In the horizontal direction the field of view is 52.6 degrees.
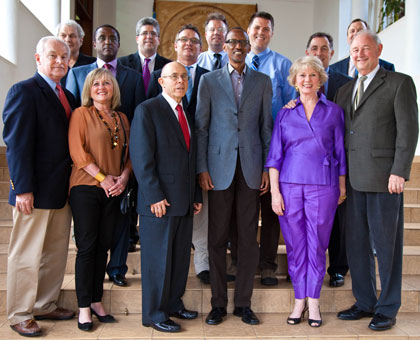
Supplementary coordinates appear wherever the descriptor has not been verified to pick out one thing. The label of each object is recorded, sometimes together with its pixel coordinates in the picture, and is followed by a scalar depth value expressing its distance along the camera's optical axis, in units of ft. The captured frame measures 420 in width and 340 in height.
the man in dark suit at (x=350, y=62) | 12.33
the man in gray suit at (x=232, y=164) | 8.98
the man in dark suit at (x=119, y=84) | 9.80
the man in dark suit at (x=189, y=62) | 10.12
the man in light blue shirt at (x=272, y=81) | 10.25
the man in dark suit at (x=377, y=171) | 8.66
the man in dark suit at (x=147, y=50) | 11.70
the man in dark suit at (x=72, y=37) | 11.69
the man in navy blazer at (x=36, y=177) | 8.04
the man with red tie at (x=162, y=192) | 8.36
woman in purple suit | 8.79
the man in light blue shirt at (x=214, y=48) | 11.68
